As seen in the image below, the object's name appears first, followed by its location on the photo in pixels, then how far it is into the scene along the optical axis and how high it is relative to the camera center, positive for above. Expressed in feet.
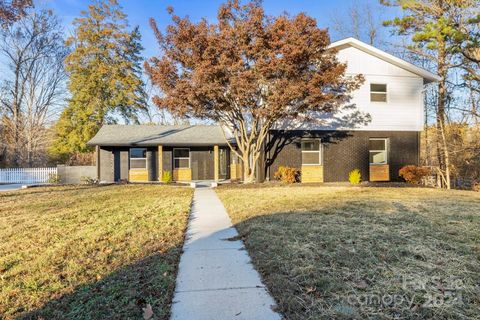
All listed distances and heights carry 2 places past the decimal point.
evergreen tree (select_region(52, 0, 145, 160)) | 79.00 +26.06
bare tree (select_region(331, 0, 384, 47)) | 75.00 +36.88
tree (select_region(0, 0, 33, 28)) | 32.45 +18.02
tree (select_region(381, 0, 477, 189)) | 42.37 +19.87
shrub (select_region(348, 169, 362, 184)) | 46.57 -2.74
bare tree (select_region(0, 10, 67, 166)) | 76.13 +21.80
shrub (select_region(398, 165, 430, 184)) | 46.34 -2.18
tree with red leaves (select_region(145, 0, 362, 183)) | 35.06 +12.48
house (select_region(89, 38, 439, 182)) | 47.47 +4.72
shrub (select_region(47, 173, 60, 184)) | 56.34 -2.87
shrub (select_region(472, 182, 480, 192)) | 44.29 -4.34
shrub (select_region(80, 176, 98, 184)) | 52.99 -3.19
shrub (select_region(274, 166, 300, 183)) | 44.48 -2.09
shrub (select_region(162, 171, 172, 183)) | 51.75 -2.67
